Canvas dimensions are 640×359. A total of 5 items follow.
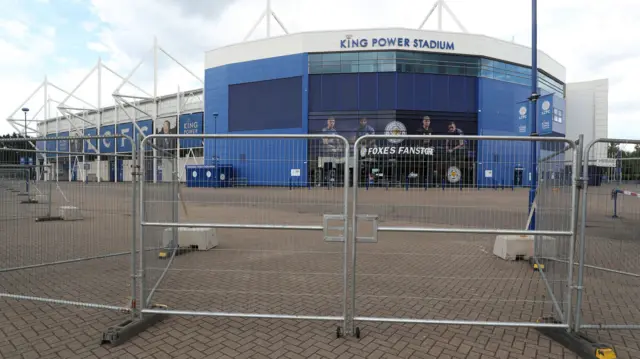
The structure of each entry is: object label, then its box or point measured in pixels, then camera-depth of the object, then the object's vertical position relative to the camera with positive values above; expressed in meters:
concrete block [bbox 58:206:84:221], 8.21 -1.05
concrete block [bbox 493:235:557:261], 6.84 -1.41
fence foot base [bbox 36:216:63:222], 9.94 -1.37
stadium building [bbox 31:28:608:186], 36.31 +9.62
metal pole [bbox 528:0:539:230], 7.63 +2.28
